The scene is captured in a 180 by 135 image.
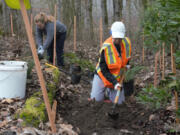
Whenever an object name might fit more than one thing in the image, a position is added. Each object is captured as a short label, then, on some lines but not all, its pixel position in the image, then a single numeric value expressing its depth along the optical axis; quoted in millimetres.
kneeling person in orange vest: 4000
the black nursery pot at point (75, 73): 5900
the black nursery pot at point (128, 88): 4867
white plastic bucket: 3688
